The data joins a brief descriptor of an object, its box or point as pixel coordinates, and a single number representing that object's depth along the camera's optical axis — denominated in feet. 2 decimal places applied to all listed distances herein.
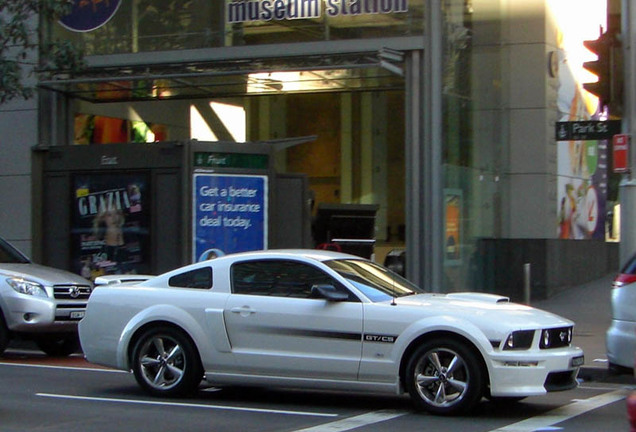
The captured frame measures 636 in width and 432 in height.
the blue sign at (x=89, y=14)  63.21
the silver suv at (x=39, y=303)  45.27
